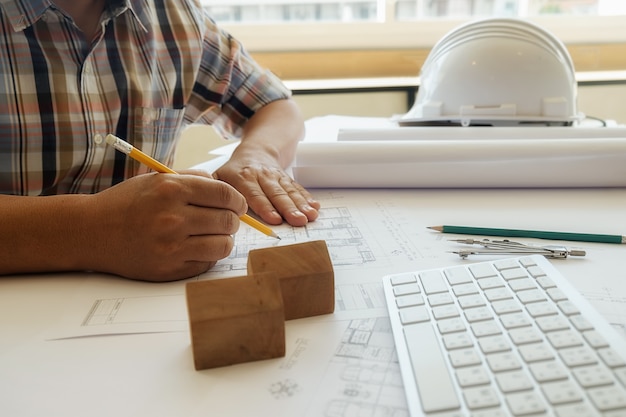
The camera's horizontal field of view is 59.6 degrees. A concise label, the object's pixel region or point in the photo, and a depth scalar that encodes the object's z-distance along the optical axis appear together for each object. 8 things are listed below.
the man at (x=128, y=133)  0.53
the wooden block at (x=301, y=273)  0.44
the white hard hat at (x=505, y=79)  1.03
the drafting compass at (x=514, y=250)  0.55
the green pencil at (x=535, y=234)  0.60
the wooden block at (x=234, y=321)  0.38
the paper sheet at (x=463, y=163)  0.80
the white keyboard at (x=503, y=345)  0.31
